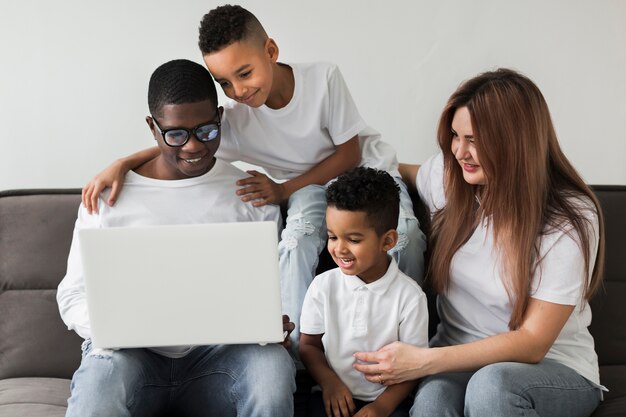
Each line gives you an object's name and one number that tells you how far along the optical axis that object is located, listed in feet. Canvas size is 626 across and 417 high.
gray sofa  7.82
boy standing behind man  7.11
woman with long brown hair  6.36
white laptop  5.82
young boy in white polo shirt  6.52
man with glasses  6.18
